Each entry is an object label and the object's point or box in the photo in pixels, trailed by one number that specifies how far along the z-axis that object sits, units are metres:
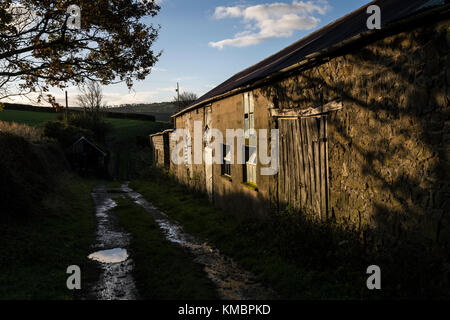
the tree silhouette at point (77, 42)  8.59
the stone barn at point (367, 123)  3.79
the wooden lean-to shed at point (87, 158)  26.03
